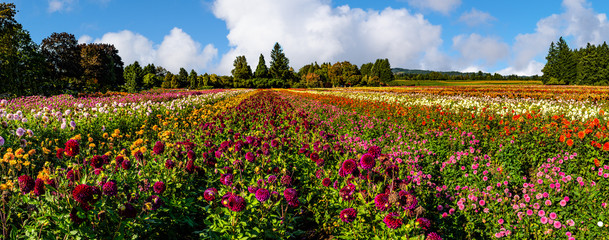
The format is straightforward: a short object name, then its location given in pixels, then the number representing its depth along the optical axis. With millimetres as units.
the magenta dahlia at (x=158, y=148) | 3288
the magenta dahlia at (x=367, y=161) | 2531
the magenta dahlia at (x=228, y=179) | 2940
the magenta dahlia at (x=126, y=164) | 2727
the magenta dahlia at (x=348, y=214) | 2455
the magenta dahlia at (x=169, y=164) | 3195
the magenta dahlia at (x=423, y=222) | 2227
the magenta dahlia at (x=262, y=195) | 2447
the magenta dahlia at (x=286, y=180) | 3098
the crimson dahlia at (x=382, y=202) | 2342
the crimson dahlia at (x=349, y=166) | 2629
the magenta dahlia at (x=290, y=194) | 2600
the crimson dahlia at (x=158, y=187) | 2528
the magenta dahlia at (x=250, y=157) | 3413
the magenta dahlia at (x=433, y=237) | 2129
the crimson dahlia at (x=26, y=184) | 2090
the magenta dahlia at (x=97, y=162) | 2612
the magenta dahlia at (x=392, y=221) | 2160
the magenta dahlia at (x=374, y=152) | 2725
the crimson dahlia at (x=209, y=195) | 2575
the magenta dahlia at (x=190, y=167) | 3155
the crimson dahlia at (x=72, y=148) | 2523
